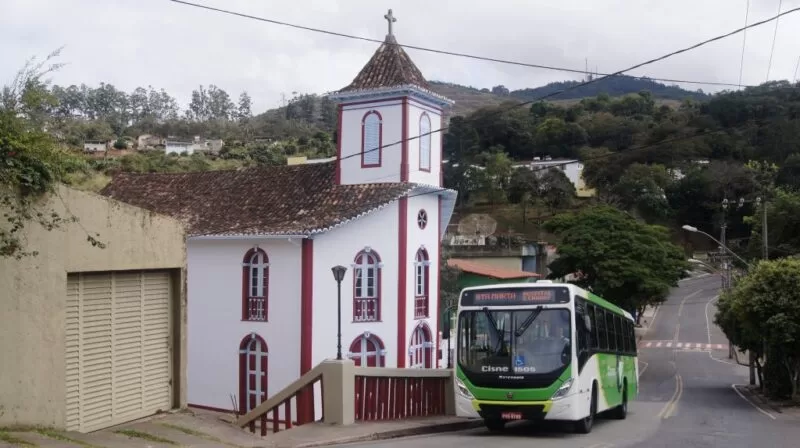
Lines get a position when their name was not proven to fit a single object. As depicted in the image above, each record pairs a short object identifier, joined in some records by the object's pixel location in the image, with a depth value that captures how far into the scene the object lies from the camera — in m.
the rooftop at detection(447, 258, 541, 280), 43.34
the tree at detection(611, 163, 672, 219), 75.31
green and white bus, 14.32
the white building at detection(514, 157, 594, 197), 87.50
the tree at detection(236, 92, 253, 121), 136.88
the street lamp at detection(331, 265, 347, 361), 16.73
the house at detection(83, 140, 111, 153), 72.22
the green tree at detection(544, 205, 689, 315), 43.44
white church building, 23.69
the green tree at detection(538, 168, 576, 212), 75.38
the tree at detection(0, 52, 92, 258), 9.33
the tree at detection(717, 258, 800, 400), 24.92
